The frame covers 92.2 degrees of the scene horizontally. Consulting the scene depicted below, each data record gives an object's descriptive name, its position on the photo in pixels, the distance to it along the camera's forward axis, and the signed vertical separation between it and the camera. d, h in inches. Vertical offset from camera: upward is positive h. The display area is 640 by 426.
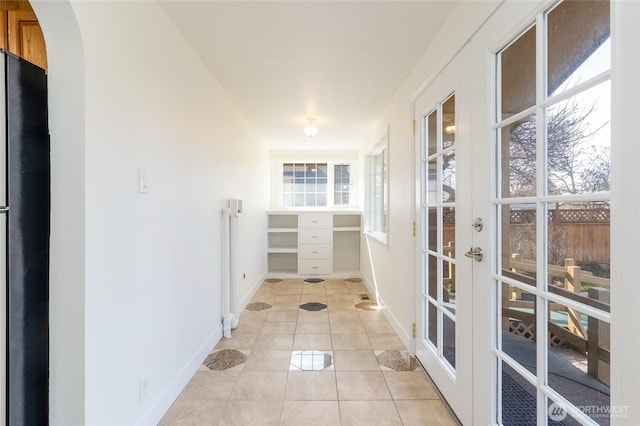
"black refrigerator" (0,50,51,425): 41.0 -3.1
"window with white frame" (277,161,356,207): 222.4 +21.1
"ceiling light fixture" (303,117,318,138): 148.7 +42.3
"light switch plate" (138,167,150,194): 58.7 +6.3
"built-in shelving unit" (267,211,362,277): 203.6 -20.6
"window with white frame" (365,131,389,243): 157.1 +11.5
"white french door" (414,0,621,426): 35.0 -0.7
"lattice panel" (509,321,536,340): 44.9 -17.8
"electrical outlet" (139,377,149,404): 59.7 -34.7
